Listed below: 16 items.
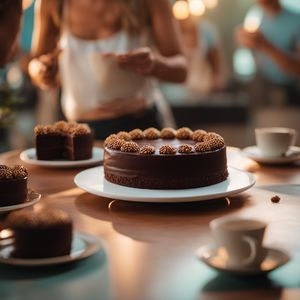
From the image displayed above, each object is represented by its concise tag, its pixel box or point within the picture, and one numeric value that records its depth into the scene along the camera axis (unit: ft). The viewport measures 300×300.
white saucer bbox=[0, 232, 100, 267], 2.73
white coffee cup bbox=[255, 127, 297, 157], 4.77
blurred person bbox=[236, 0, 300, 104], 9.68
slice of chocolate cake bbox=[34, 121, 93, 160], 4.75
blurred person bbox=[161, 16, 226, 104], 20.07
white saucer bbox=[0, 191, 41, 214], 3.43
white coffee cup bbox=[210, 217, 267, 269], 2.66
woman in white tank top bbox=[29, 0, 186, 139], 5.84
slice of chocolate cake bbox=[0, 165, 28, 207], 3.45
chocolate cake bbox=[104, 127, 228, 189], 3.76
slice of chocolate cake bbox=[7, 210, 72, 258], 2.76
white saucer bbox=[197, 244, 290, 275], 2.66
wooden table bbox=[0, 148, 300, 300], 2.59
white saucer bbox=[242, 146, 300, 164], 4.73
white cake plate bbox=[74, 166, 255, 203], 3.57
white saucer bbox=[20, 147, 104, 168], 4.66
